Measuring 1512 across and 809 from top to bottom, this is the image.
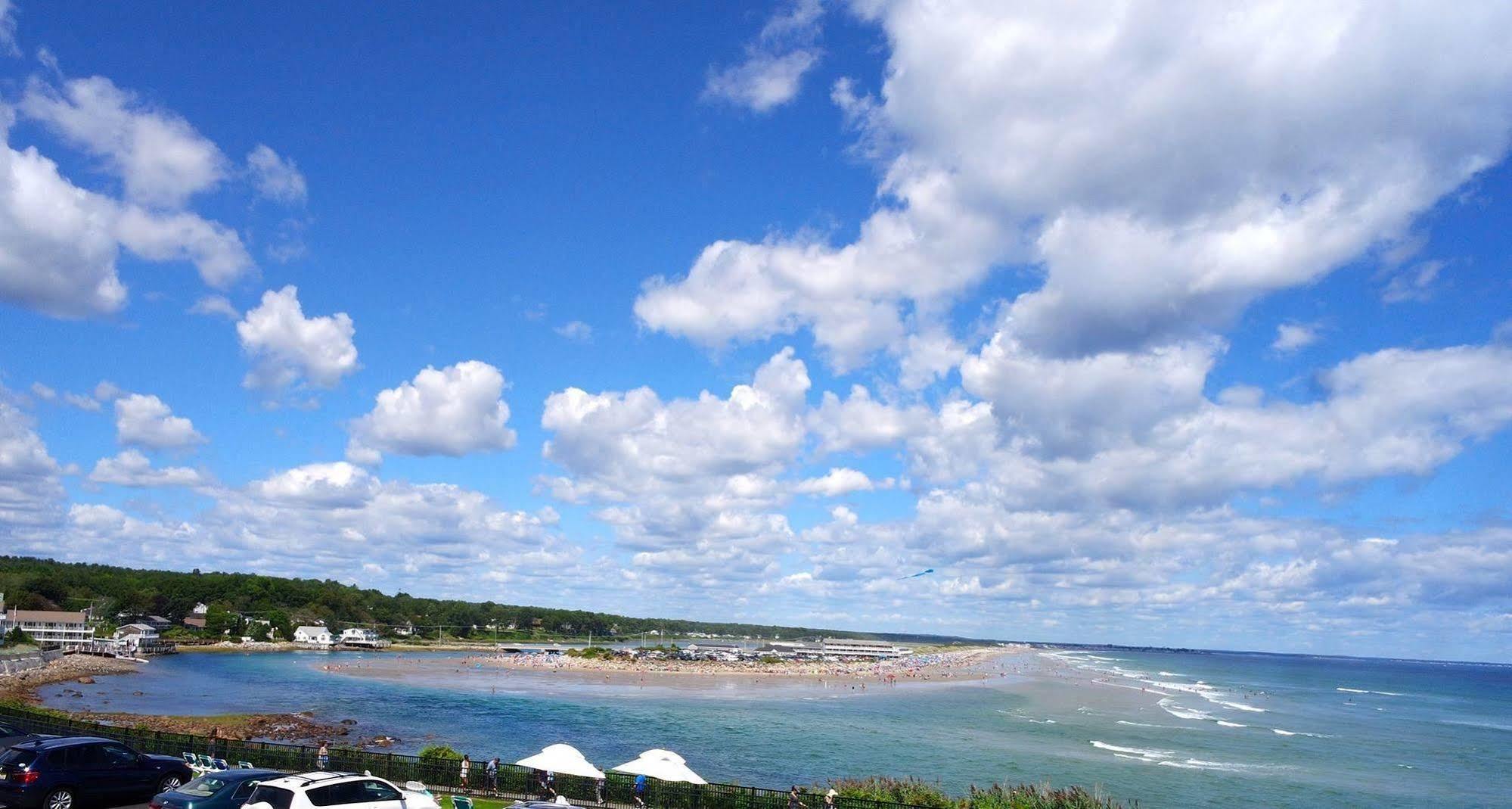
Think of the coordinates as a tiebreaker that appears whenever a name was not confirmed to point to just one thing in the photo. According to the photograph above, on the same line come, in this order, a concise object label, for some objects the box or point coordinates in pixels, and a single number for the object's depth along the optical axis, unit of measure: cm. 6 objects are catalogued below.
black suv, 1756
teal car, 1512
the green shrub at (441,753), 3241
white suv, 1471
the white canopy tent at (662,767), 2473
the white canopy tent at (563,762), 2499
